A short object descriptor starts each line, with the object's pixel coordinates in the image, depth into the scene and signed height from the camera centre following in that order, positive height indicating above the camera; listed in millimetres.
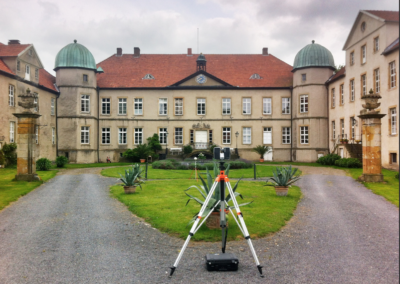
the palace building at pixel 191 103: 33094 +4231
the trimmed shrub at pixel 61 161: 25672 -1196
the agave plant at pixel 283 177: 12188 -1180
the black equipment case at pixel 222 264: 5035 -1759
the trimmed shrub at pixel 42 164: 22719 -1254
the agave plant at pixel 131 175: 13180 -1183
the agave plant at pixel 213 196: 6906 -1065
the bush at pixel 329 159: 28047 -1278
